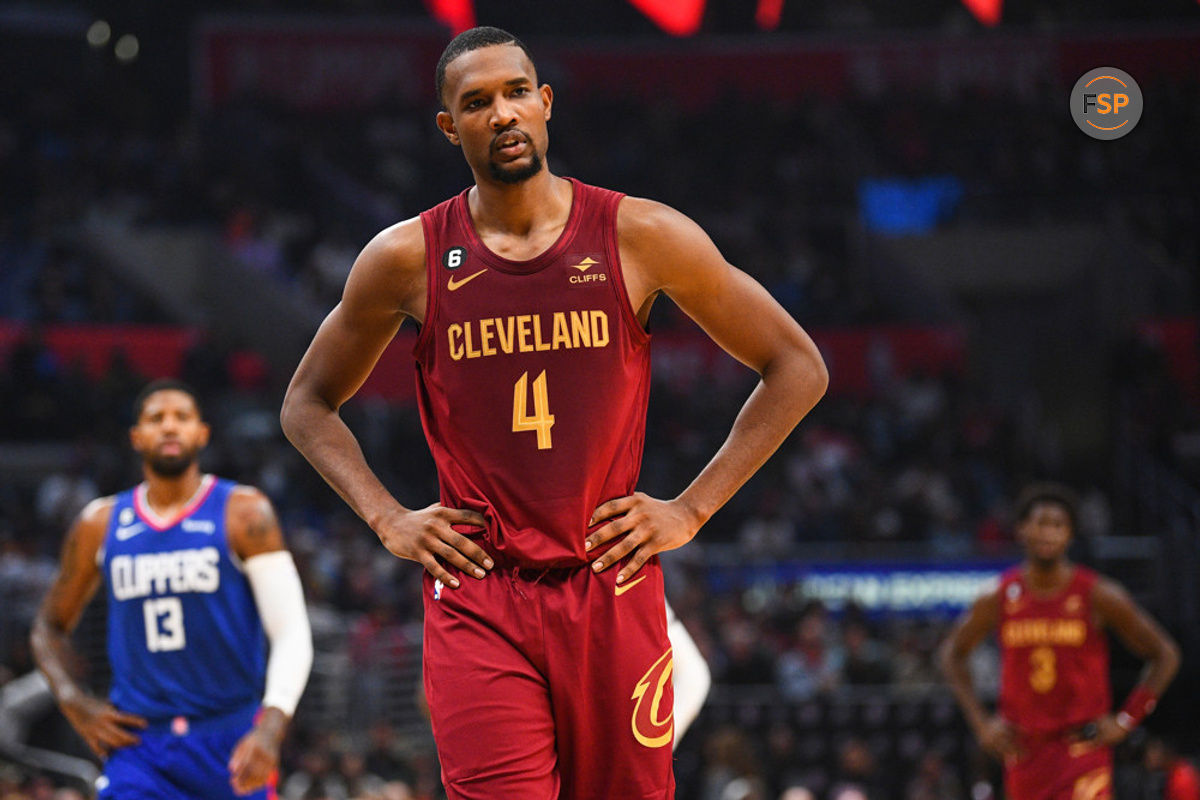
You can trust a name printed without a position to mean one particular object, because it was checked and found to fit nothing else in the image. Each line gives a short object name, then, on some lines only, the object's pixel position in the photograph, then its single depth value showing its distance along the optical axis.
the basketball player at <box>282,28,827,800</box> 6.82
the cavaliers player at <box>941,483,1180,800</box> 14.69
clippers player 11.05
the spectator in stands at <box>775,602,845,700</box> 27.00
